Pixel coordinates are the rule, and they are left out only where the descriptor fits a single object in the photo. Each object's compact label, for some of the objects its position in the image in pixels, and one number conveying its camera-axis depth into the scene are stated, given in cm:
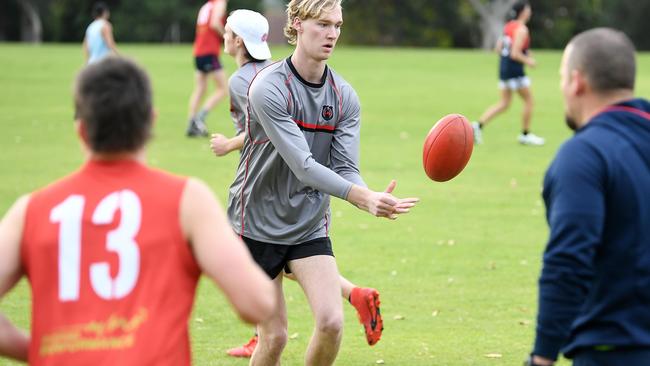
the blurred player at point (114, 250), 614
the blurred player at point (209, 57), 3669
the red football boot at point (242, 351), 1424
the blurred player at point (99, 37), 4175
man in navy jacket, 707
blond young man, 1134
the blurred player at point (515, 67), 3572
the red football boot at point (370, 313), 1219
